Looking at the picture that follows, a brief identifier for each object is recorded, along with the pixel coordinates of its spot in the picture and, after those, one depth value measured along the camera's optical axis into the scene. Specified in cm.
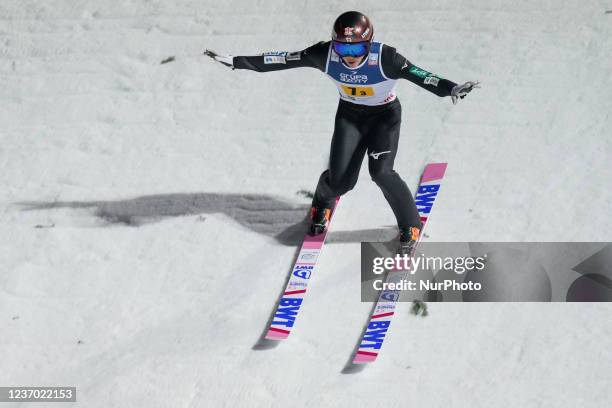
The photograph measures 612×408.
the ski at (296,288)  1653
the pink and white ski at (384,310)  1600
